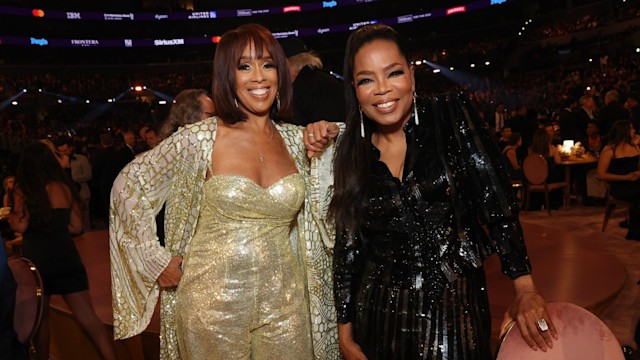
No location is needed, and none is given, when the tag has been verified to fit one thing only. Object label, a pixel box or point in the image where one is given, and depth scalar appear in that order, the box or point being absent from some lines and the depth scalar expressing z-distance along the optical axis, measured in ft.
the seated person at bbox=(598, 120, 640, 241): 20.97
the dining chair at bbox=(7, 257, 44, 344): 8.33
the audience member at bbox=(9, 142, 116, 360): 12.10
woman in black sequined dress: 5.20
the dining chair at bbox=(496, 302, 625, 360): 4.51
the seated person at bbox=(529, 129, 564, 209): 25.80
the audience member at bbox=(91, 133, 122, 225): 25.94
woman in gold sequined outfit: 6.80
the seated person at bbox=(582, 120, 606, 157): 28.45
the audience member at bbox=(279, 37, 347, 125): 12.46
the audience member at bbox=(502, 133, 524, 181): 26.61
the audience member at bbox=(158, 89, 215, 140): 11.74
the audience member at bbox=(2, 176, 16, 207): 12.44
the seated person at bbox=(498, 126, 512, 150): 31.84
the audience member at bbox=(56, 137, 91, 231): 32.42
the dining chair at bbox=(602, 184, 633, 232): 21.35
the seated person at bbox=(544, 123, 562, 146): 30.45
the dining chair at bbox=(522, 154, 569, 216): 25.25
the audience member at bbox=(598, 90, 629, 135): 29.71
